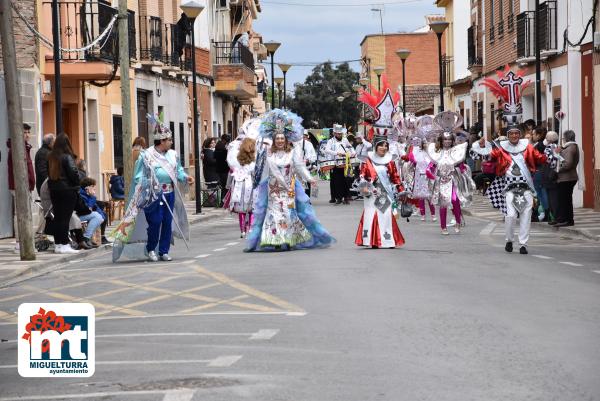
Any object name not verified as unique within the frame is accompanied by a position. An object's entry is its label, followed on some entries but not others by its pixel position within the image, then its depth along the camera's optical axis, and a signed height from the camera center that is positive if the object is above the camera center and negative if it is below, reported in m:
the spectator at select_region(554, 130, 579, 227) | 24.08 -0.82
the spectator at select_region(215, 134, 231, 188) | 36.03 -0.42
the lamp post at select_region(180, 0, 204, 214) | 32.85 +2.30
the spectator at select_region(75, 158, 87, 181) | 22.09 -0.36
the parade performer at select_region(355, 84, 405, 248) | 19.19 -0.87
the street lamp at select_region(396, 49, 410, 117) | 53.88 +3.53
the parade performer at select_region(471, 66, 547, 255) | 18.66 -0.66
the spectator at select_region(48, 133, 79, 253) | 20.77 -0.61
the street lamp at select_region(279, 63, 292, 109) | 63.28 +3.61
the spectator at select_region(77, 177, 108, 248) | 21.73 -1.12
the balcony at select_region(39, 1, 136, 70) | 29.53 +2.66
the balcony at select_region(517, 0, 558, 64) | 34.03 +2.81
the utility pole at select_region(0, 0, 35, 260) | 19.17 +0.38
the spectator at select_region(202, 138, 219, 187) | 36.69 -0.61
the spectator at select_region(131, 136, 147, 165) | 23.20 +0.00
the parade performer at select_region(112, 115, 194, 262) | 18.66 -0.88
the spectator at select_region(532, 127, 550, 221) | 25.31 -0.92
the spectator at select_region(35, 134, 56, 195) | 22.12 -0.25
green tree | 115.75 +3.90
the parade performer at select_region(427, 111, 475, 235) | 23.77 -0.68
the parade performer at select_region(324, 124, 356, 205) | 36.97 -0.57
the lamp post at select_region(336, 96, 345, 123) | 109.91 +3.00
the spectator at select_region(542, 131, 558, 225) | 24.36 -0.90
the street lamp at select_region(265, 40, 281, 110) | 52.17 +3.83
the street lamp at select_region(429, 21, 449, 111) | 39.50 +3.37
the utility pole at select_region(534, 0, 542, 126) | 28.50 +1.35
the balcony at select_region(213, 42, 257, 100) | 53.69 +3.08
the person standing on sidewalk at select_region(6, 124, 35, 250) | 21.73 -0.21
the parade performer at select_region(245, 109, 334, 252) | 19.36 -1.00
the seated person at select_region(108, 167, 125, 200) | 27.47 -0.86
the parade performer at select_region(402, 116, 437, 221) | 27.28 -0.53
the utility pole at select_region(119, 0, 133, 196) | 26.66 +1.09
